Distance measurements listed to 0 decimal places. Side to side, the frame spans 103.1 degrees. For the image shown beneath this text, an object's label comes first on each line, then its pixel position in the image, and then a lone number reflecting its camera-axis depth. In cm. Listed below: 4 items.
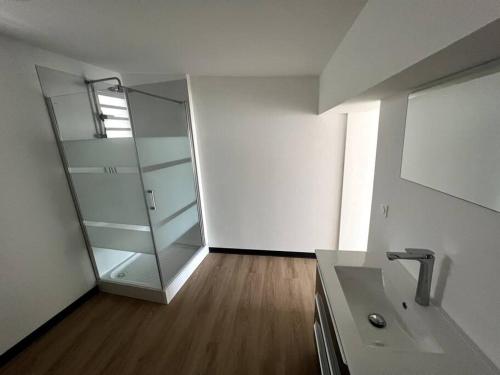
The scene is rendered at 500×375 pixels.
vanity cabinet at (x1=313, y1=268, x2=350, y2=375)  86
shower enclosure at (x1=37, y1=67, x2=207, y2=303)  186
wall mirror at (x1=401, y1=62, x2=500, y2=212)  68
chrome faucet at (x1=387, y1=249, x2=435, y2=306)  91
